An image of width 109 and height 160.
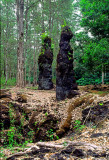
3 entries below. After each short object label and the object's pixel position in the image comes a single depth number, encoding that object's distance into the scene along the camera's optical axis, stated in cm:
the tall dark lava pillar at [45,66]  1282
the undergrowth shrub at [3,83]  1699
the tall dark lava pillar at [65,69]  861
